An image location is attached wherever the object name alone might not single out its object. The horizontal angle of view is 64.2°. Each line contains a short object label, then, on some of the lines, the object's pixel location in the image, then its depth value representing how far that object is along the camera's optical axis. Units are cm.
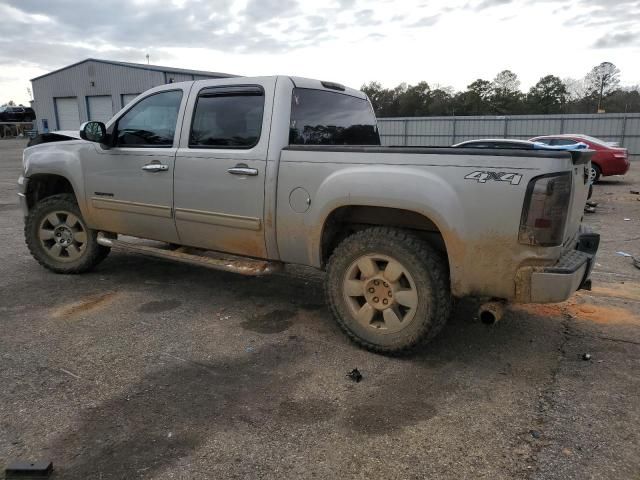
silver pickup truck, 312
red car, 1491
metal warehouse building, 3159
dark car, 4734
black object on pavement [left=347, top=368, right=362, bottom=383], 341
